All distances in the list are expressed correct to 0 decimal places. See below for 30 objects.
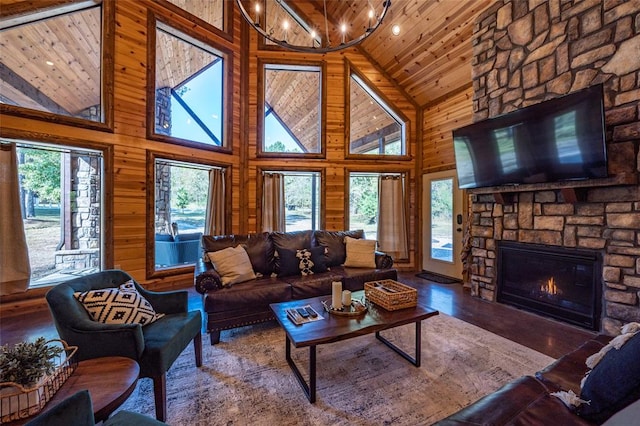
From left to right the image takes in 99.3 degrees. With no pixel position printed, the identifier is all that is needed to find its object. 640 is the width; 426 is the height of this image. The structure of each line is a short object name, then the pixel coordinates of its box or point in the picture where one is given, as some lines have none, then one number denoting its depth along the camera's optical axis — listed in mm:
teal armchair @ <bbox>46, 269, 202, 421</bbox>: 1553
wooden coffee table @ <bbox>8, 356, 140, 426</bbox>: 1125
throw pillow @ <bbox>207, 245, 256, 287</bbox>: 2975
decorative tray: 2146
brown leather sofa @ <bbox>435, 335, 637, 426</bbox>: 1056
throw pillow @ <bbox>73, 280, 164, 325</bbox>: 1747
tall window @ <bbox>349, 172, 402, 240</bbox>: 5625
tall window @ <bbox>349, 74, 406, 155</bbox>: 5559
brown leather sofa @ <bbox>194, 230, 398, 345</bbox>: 2674
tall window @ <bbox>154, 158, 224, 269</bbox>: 4438
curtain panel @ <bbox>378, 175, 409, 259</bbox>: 5539
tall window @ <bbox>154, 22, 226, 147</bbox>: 4344
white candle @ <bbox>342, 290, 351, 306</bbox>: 2289
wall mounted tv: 2570
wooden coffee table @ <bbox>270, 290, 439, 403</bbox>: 1830
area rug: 1730
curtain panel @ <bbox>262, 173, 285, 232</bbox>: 5168
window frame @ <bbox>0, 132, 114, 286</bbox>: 3703
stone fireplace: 2564
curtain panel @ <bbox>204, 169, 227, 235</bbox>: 4789
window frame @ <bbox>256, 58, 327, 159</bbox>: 5154
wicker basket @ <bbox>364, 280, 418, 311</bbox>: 2268
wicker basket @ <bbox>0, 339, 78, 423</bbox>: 1004
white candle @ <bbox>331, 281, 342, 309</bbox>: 2244
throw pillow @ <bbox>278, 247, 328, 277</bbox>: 3393
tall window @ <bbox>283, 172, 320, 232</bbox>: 5410
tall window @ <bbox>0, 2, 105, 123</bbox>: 3207
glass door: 4918
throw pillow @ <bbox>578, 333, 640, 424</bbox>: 977
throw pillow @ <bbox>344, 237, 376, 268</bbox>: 3752
